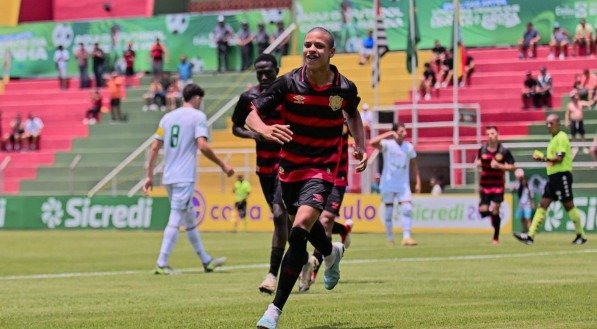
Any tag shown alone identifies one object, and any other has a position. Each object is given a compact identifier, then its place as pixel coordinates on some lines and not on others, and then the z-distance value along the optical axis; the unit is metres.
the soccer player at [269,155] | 15.16
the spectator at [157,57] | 54.28
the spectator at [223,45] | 53.78
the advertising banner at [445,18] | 48.22
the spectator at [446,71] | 47.06
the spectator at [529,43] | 47.47
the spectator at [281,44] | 51.66
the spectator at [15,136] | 52.91
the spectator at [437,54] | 47.62
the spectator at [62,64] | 57.66
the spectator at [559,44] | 46.69
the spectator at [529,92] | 44.25
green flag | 43.75
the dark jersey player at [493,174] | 27.56
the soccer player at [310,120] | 11.27
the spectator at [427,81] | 46.81
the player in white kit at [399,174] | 27.31
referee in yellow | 25.98
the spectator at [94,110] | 53.11
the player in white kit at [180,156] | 18.53
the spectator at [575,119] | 39.94
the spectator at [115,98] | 52.25
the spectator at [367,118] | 43.50
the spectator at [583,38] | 46.56
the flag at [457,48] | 42.59
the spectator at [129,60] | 55.78
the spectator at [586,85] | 42.03
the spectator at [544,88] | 43.88
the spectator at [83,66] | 56.19
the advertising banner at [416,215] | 35.47
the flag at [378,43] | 42.75
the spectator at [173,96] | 50.84
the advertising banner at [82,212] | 40.28
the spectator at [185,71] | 53.22
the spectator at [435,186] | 38.13
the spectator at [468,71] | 47.11
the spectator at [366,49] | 48.78
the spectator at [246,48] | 52.78
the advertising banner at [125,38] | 54.81
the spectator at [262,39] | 52.16
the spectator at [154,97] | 51.94
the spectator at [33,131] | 52.84
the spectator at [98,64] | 55.66
